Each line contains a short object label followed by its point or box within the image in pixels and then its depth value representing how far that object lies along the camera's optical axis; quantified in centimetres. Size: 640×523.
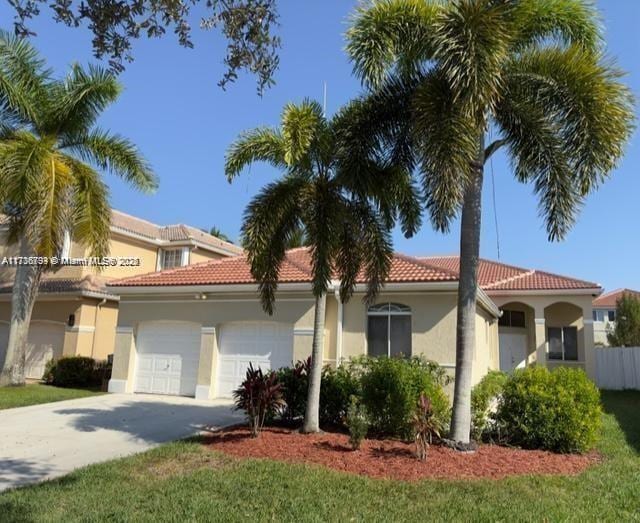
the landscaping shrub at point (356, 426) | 896
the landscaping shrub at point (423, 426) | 832
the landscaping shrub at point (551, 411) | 932
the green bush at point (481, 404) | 1000
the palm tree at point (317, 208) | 994
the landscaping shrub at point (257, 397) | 1008
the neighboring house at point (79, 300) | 2095
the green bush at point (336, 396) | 1137
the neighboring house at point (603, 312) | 5148
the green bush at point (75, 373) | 1948
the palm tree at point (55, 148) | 1656
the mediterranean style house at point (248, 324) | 1448
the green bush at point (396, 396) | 1044
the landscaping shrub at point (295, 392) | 1164
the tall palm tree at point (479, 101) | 801
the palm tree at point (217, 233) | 4801
